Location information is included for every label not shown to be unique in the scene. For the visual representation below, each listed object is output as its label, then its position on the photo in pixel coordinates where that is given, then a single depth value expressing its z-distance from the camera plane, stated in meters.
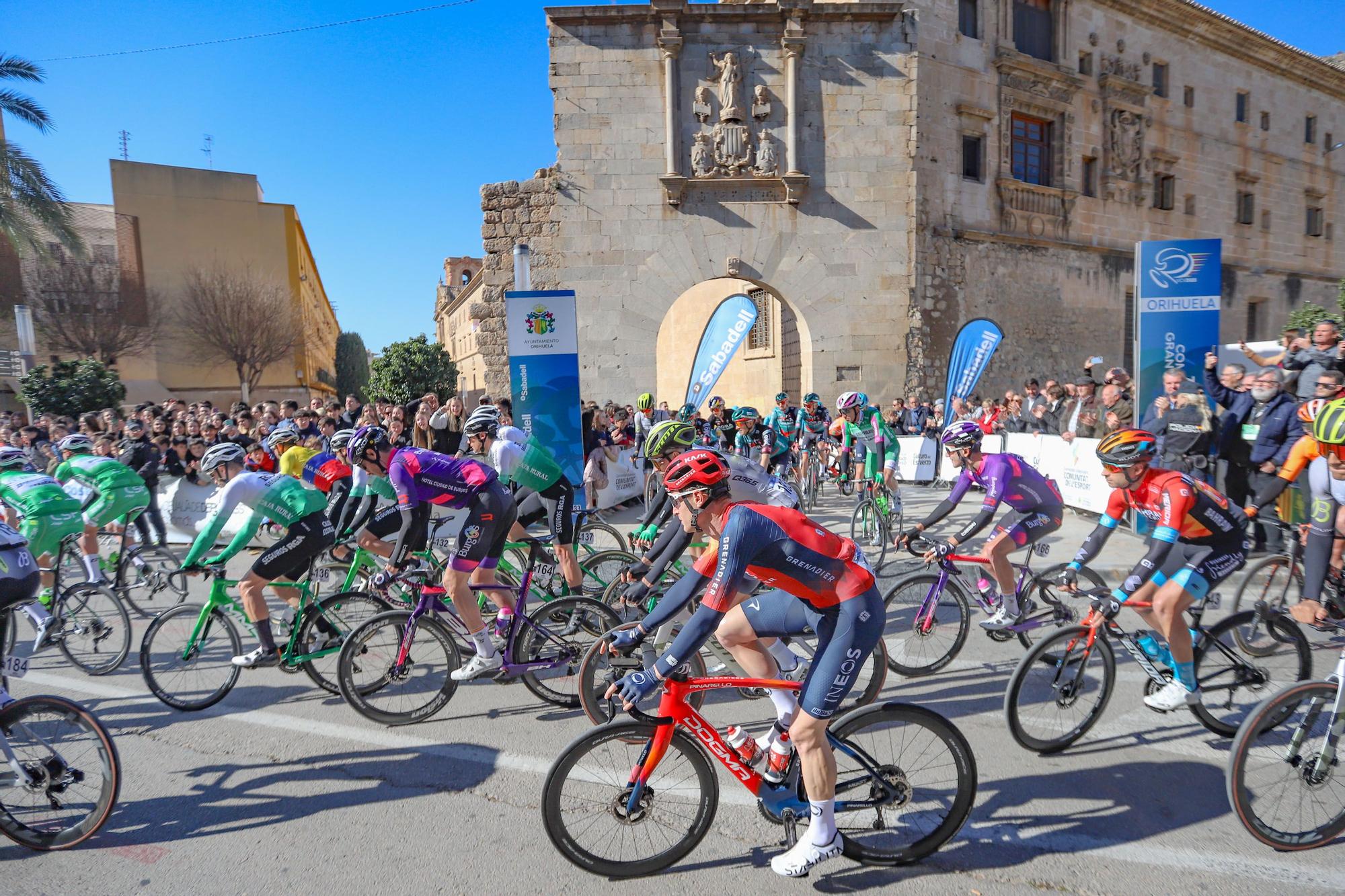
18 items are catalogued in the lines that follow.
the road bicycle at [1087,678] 3.91
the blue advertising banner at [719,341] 13.79
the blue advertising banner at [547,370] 10.39
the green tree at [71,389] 17.28
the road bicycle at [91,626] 5.77
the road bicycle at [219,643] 4.91
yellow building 34.22
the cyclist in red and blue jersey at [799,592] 2.86
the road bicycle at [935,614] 5.17
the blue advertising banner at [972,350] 13.78
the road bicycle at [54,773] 3.36
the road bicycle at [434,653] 4.61
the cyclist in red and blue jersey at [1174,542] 3.87
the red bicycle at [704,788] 2.97
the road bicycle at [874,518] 8.55
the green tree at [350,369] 53.31
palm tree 15.80
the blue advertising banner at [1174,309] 8.99
